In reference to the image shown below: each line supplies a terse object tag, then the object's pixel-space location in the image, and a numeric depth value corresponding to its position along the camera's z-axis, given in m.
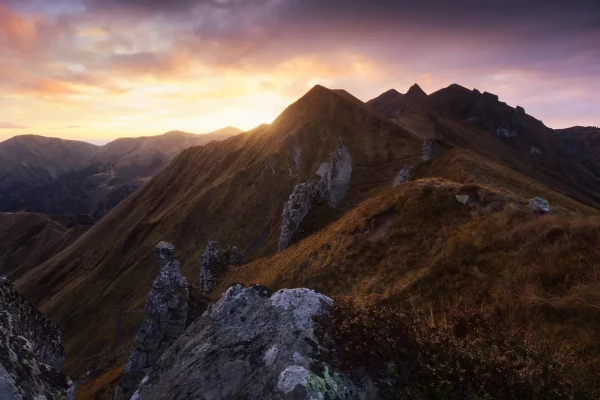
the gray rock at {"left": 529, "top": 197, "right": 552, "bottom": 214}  19.09
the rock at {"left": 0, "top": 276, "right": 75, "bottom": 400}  6.94
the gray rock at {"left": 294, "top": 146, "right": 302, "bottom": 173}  131.00
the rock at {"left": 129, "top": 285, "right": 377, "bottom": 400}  6.54
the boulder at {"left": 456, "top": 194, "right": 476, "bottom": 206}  24.25
